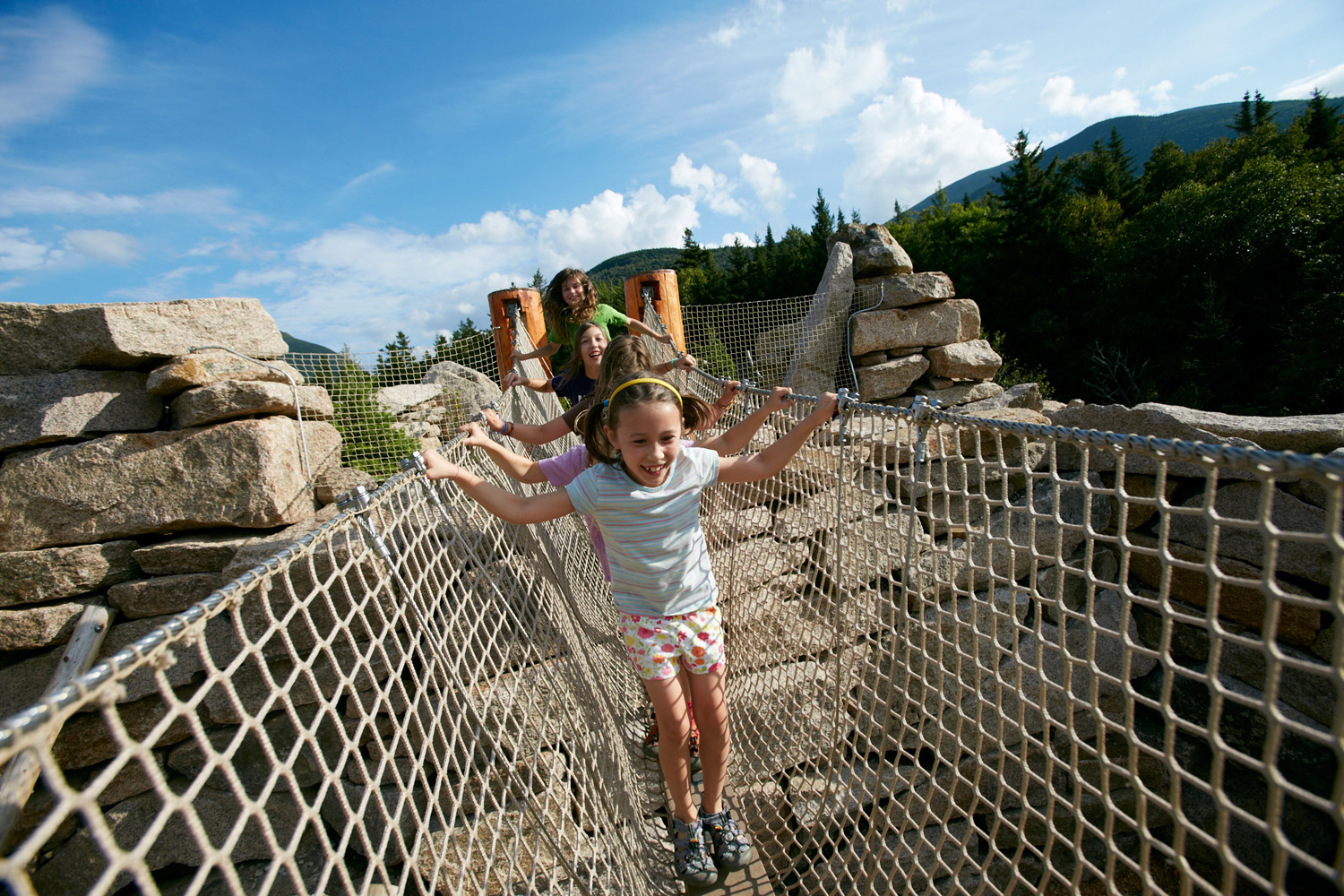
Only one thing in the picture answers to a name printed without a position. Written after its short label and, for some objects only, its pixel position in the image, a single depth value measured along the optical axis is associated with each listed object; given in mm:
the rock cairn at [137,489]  2822
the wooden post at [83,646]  2889
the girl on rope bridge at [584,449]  1553
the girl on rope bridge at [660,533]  1390
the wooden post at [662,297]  4445
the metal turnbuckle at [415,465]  1321
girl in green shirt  2732
